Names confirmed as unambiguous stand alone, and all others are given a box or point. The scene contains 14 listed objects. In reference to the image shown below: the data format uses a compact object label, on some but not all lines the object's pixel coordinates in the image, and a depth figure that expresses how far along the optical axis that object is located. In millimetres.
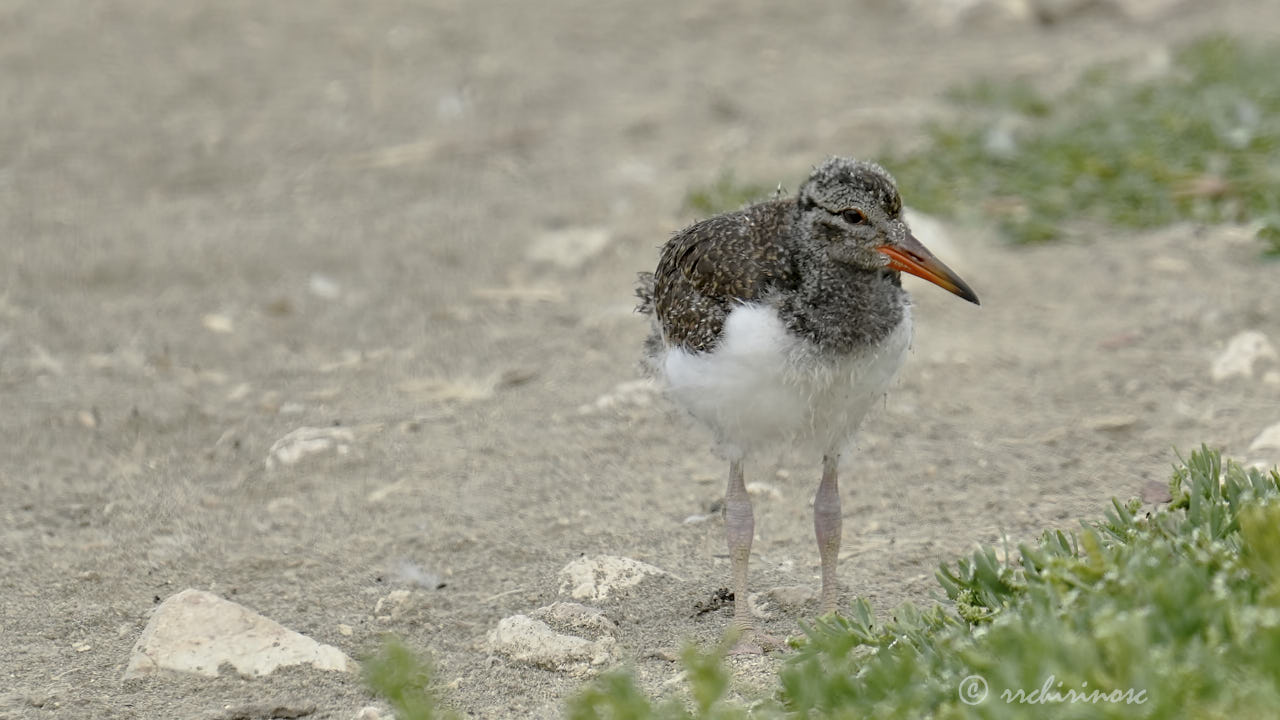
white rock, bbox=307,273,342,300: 15547
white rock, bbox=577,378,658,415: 12687
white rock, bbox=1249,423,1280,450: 10648
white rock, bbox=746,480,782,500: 11437
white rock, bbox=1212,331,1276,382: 12258
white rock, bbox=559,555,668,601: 9773
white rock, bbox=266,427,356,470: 12008
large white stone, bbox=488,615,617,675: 8852
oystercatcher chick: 8594
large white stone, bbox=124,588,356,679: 8914
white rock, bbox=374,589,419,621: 9711
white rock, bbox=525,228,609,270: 15992
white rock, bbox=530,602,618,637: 9242
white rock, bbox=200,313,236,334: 14711
